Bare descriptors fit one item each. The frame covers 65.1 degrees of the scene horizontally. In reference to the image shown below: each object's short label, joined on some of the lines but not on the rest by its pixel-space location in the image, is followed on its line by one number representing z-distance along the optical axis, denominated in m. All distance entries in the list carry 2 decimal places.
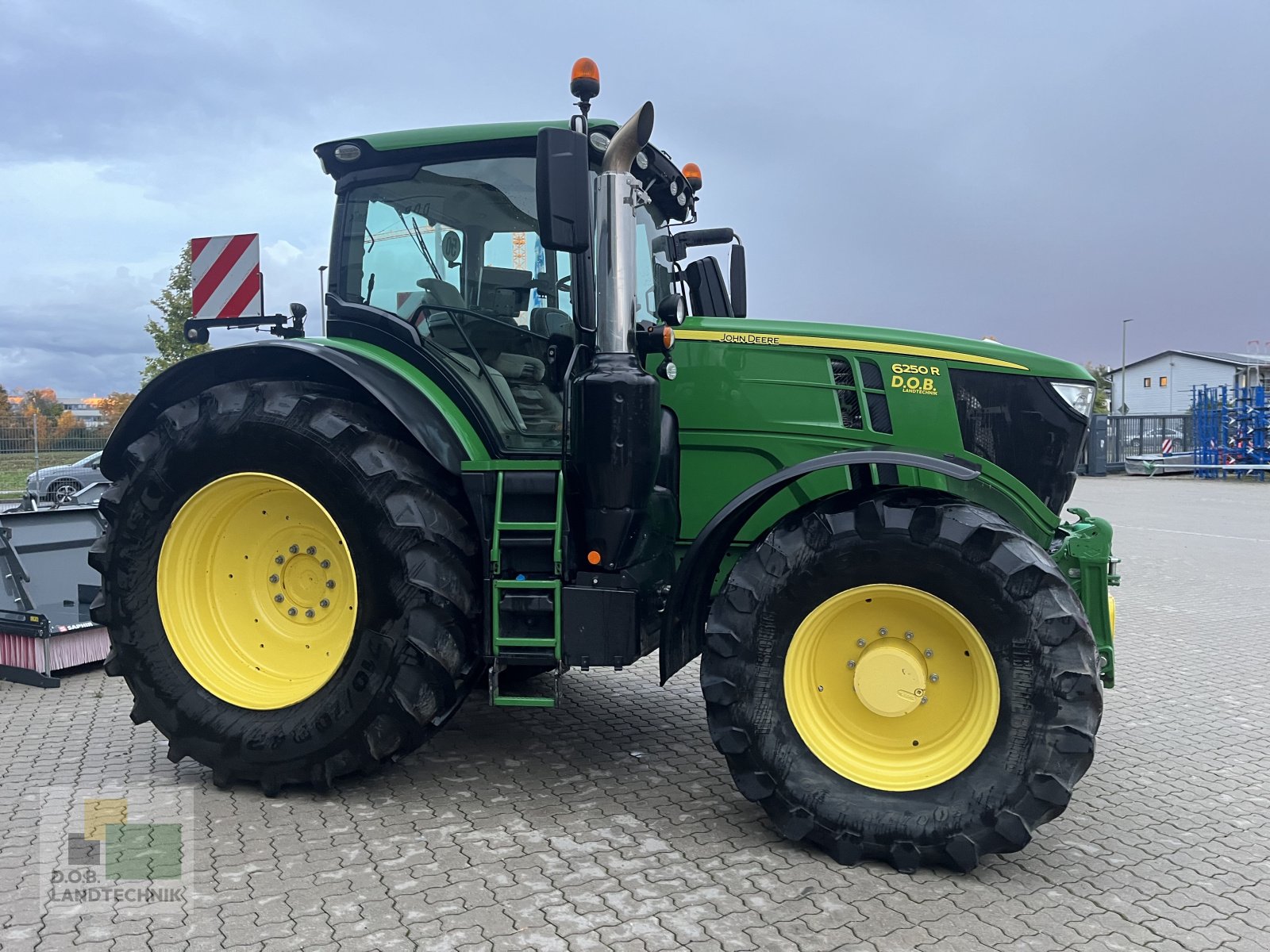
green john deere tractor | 3.39
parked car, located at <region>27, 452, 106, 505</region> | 17.73
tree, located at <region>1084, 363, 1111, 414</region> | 43.56
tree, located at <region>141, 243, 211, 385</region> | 24.95
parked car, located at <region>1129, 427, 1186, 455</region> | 29.56
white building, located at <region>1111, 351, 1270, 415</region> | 52.66
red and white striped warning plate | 7.28
